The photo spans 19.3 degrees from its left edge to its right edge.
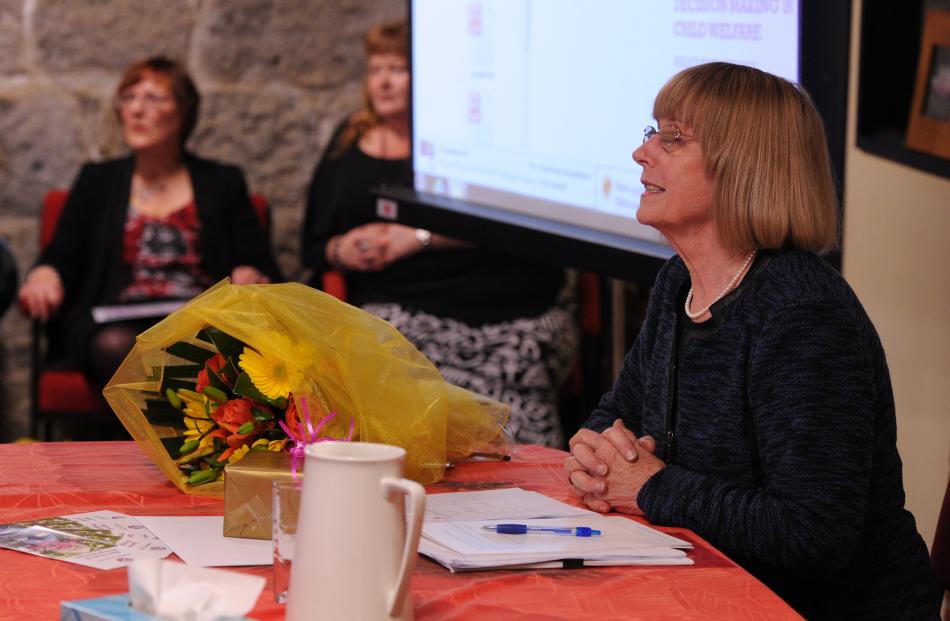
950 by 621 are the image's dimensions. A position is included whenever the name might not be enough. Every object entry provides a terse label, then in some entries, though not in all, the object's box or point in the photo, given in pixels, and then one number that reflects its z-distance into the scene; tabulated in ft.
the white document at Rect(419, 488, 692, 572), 11.33
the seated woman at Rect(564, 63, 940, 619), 12.11
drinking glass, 10.66
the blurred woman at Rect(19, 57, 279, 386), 24.59
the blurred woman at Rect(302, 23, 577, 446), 21.30
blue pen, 11.64
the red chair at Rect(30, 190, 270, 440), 23.37
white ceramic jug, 10.35
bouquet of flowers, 12.08
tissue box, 10.24
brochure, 11.30
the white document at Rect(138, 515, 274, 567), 11.25
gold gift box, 11.54
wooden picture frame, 15.45
